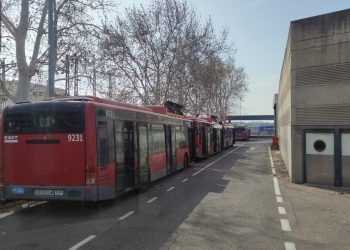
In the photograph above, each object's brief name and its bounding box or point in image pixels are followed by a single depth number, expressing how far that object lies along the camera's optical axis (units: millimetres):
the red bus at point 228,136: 46738
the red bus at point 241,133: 77688
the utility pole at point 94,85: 24156
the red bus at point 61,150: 10992
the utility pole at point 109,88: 31244
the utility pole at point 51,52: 16250
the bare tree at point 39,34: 21031
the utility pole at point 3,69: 21812
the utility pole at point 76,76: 22953
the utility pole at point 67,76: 23009
